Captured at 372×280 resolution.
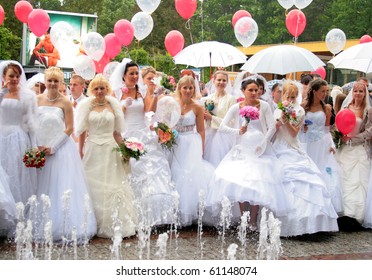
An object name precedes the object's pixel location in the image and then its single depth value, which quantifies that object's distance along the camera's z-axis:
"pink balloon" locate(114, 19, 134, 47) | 12.68
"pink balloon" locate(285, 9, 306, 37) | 13.18
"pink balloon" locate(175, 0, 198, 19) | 12.58
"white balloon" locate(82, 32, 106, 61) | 11.21
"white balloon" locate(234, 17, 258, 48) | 12.24
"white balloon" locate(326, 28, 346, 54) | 14.04
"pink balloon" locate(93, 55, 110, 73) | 13.04
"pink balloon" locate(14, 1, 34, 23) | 14.16
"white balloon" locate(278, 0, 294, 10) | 11.88
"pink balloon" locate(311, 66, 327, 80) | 14.70
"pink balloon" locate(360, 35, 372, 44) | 12.74
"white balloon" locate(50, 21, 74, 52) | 11.77
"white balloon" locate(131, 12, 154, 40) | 12.79
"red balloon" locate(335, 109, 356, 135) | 8.01
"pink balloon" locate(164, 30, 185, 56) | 13.31
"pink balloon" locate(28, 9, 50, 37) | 12.18
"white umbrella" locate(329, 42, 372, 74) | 8.44
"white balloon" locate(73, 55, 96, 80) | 10.08
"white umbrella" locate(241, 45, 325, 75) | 8.38
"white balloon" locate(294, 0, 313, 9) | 11.83
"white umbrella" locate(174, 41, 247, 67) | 10.50
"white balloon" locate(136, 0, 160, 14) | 11.95
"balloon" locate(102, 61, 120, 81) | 9.39
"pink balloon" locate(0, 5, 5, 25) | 12.23
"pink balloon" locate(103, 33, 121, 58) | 12.98
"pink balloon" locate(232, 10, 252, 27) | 14.16
